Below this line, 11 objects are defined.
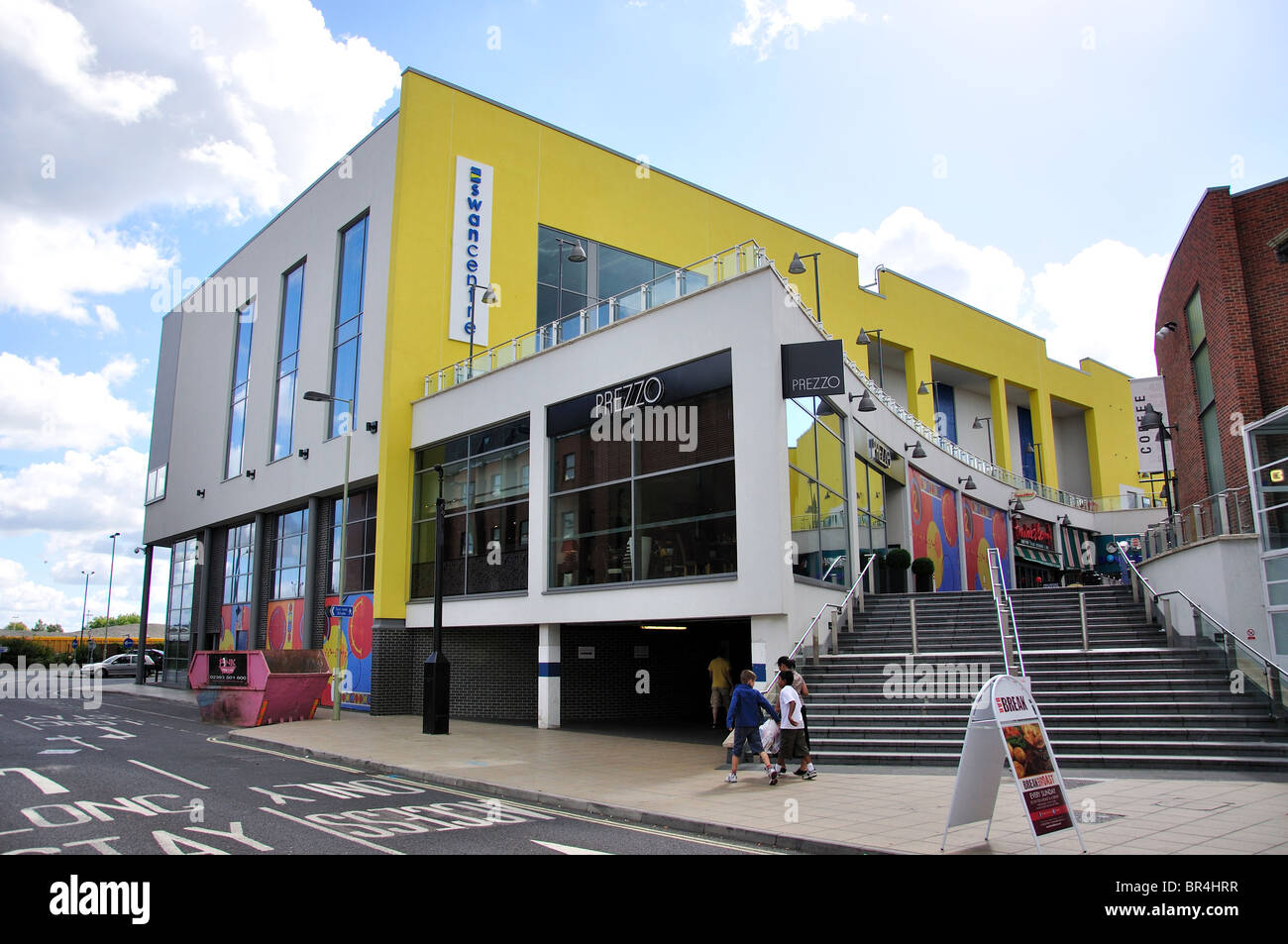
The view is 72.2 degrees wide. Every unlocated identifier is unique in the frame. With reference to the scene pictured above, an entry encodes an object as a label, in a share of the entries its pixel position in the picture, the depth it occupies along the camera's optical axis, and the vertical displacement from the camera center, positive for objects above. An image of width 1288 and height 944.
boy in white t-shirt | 12.17 -1.33
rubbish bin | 21.56 -1.25
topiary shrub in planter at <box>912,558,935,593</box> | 25.14 +1.53
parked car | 56.03 -1.92
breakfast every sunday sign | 7.03 -1.09
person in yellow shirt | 19.80 -1.19
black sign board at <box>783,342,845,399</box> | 16.69 +4.82
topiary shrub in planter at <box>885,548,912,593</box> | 24.09 +1.63
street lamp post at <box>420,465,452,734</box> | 19.25 -1.31
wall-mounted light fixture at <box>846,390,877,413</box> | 22.59 +5.78
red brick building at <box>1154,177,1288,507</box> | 20.06 +7.18
